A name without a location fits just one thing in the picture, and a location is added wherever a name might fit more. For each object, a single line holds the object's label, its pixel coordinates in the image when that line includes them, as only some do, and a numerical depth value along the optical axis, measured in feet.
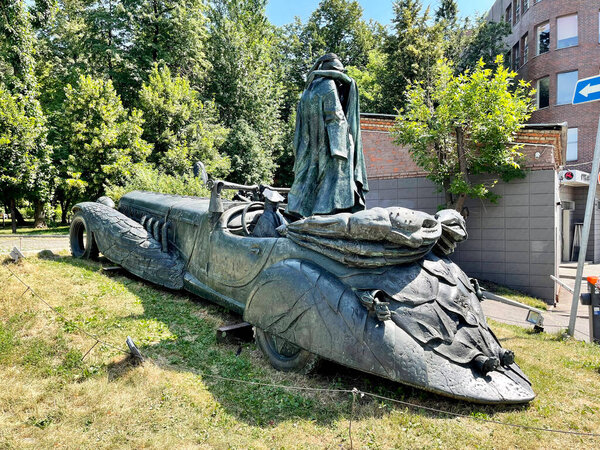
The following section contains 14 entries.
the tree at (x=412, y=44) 57.57
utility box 16.80
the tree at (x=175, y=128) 53.62
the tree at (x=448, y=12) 70.03
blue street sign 16.58
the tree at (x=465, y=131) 27.12
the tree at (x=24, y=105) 45.75
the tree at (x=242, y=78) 67.05
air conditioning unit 41.28
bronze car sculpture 9.73
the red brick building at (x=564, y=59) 61.31
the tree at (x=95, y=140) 48.06
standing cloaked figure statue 13.38
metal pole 16.58
